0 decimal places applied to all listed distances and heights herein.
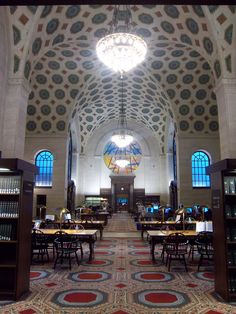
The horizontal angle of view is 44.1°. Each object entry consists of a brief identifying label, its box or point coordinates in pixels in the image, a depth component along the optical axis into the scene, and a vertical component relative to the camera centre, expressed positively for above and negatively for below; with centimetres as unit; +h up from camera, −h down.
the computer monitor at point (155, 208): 1861 -53
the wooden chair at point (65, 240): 722 -104
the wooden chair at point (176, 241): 702 -104
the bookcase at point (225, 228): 504 -49
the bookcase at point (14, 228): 506 -50
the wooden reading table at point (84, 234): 766 -89
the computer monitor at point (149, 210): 1809 -62
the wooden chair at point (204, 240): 715 -103
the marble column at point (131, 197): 2652 +28
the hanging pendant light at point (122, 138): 2002 +424
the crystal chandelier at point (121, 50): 682 +354
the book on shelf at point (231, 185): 527 +28
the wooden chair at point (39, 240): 768 -109
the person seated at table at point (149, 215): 1476 -81
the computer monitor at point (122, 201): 2789 -8
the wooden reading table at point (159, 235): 755 -91
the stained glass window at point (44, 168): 1788 +197
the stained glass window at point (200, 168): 1745 +199
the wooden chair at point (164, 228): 758 -105
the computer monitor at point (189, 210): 1398 -47
